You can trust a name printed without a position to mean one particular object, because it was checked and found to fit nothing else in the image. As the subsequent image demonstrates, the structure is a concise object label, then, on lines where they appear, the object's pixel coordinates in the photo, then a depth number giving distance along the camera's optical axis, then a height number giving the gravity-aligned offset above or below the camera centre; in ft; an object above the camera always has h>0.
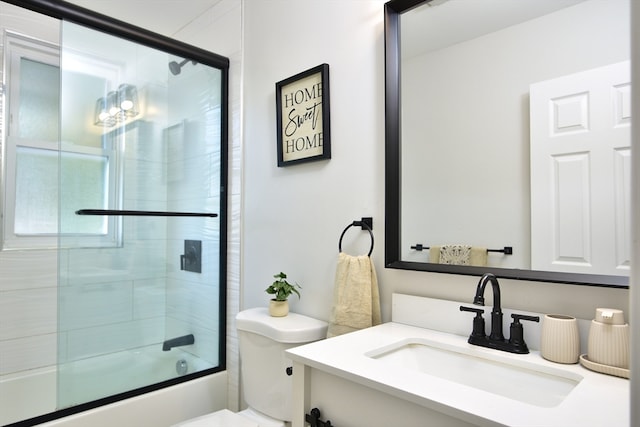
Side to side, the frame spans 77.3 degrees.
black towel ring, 4.63 -0.08
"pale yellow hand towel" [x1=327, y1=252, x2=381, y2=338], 4.38 -0.86
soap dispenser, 2.82 -0.85
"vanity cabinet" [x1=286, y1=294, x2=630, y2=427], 2.33 -1.11
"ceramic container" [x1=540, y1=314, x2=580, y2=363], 3.08 -0.93
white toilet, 4.72 -1.81
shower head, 6.47 +2.50
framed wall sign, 5.24 +1.44
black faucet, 3.34 -0.94
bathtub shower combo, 5.50 +0.12
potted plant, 5.30 -1.04
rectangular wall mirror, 3.15 +0.77
